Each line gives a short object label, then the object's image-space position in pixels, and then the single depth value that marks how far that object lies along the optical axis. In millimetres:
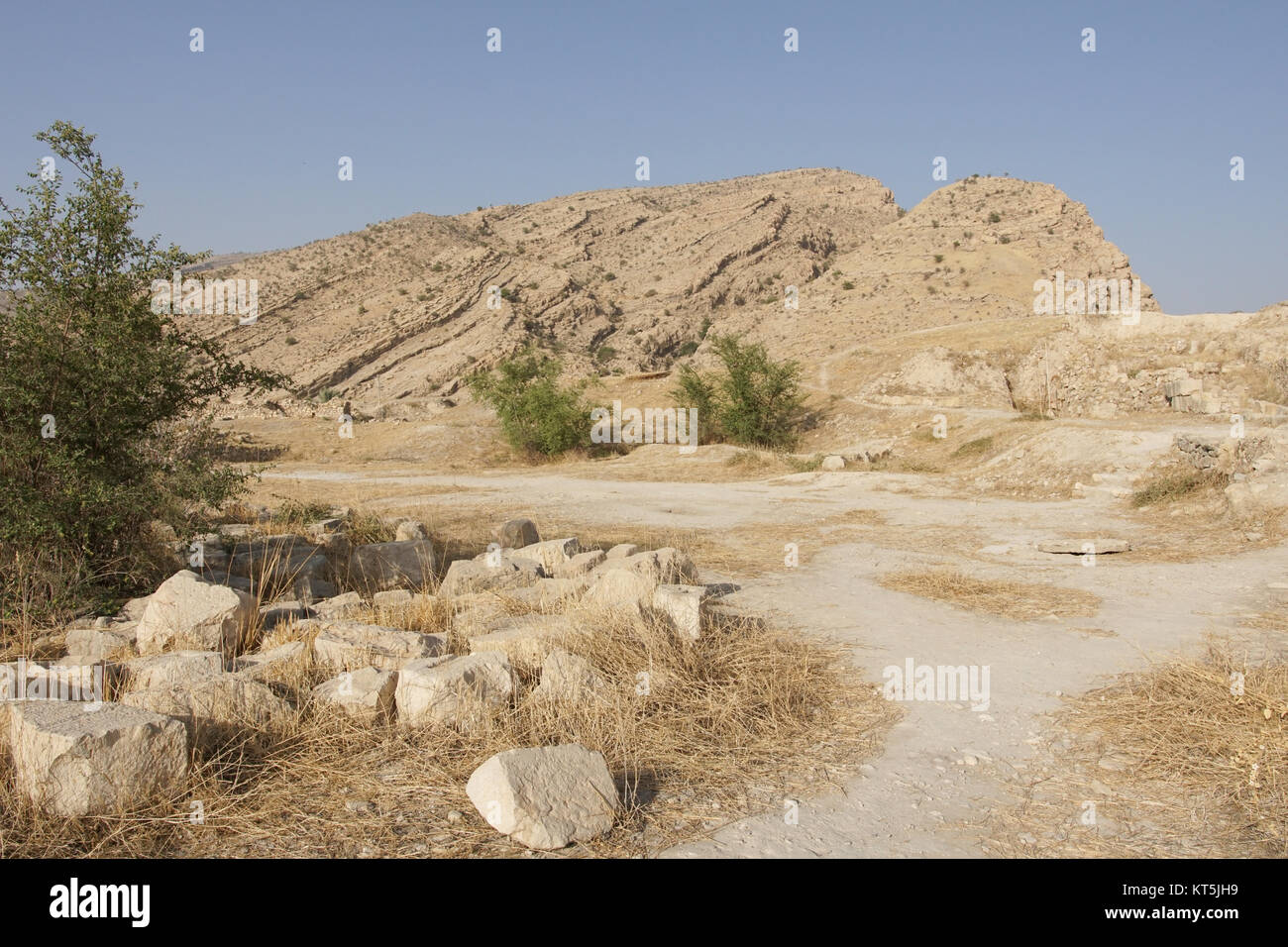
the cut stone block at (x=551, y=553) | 7865
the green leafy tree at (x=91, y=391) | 6297
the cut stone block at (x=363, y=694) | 4258
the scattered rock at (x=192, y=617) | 5141
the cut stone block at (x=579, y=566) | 7434
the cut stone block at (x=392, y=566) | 7824
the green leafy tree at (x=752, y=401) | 24125
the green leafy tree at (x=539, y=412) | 25484
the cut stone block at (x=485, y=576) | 6879
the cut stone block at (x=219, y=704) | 3934
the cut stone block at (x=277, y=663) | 4617
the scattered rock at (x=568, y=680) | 4359
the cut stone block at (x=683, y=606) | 5398
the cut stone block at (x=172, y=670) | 4285
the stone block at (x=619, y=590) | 5676
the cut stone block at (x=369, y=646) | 4816
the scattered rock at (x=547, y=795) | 3203
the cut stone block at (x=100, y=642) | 5230
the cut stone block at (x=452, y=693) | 4191
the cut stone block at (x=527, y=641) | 4910
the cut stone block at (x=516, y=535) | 9523
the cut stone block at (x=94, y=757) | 3223
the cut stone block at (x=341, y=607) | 6164
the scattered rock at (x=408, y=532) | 9086
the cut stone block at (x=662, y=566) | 6445
